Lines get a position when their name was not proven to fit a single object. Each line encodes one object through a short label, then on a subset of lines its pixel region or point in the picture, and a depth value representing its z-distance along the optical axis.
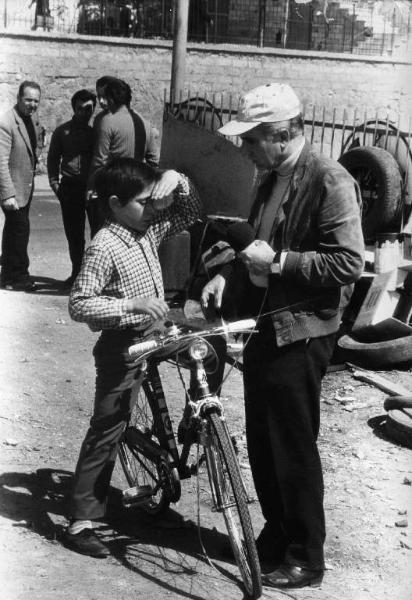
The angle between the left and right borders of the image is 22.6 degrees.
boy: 4.17
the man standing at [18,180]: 9.05
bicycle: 3.88
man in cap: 3.85
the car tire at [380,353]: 7.08
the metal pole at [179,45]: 12.53
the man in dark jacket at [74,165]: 9.41
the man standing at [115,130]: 8.99
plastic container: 7.64
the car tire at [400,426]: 5.77
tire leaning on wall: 8.94
